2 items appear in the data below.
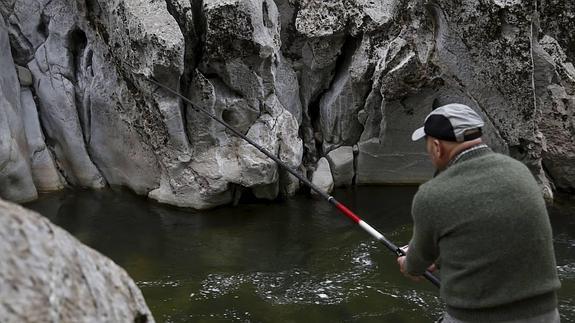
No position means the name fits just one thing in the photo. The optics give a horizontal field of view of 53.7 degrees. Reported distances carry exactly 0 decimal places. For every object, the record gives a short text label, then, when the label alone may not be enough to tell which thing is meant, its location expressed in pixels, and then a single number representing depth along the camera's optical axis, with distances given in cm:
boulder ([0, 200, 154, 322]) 217
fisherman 281
